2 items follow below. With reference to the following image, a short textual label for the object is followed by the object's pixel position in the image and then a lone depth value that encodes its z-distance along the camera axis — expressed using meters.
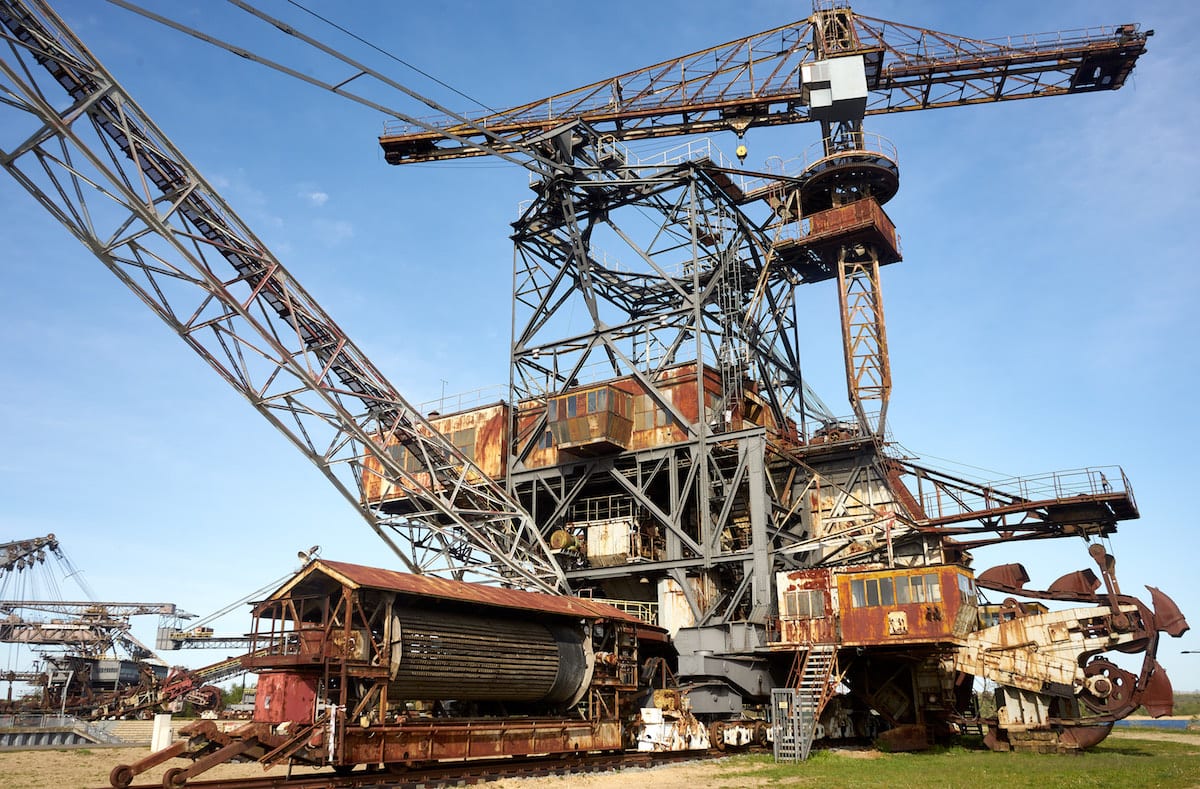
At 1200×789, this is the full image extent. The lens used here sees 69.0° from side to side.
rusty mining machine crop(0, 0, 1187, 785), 19.17
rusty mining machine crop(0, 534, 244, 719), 44.50
